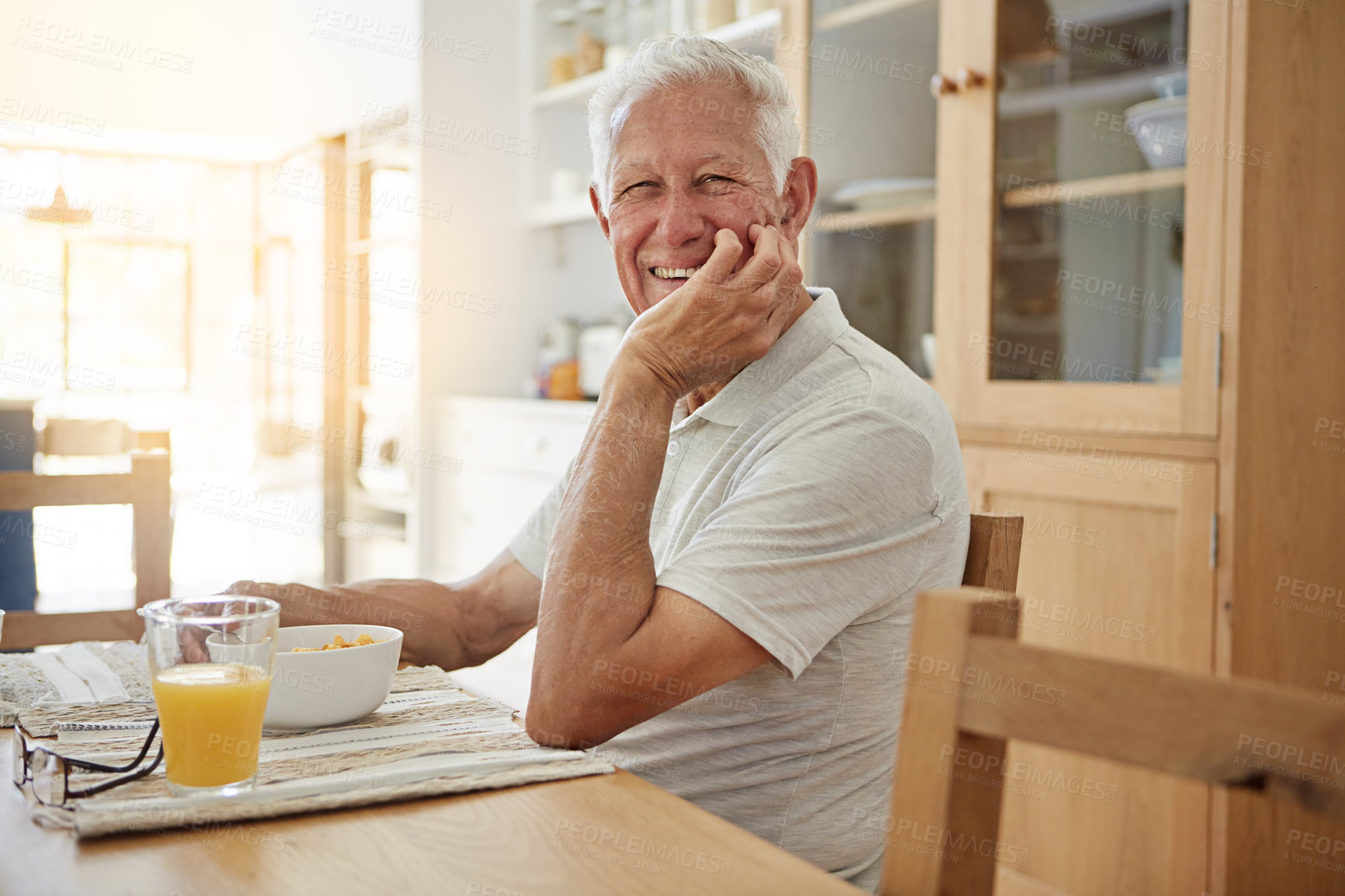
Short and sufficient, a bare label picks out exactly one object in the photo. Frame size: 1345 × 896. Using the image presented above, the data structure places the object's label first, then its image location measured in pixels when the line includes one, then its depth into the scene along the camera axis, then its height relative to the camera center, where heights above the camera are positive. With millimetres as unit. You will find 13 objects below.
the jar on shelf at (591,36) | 3377 +1102
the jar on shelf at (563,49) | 3494 +1119
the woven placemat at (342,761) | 658 -238
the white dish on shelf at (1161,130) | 1660 +420
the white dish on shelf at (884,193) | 2098 +410
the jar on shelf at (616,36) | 3291 +1081
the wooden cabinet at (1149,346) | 1576 +100
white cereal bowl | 813 -206
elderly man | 875 -94
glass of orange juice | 685 -178
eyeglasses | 678 -235
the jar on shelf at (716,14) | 2723 +943
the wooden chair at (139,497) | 1419 -124
